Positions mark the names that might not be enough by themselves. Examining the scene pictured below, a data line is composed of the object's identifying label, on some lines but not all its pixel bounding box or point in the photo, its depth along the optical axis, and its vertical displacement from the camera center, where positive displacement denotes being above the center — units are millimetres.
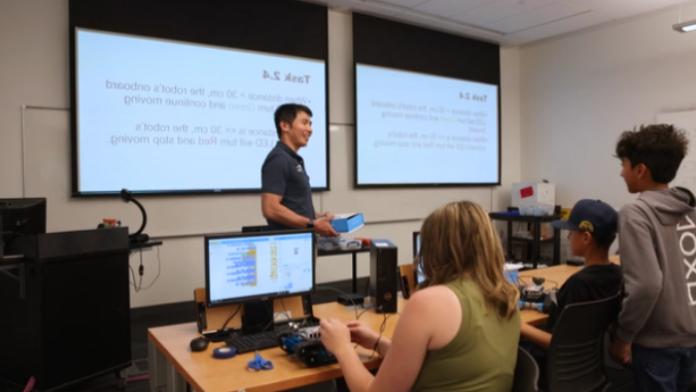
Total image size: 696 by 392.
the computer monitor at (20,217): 2666 -149
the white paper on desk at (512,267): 2720 -460
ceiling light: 4371 +1417
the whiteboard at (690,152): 5078 +327
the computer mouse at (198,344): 1756 -557
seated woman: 1241 -344
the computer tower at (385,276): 2227 -407
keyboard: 1774 -567
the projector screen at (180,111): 3916 +666
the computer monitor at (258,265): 1863 -305
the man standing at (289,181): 2678 +37
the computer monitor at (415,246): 2485 -303
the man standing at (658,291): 1802 -398
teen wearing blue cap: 1907 -325
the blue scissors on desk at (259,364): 1603 -575
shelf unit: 5883 -593
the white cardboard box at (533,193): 6137 -99
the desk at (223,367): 1496 -585
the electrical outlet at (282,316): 2055 -537
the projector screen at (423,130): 5402 +674
